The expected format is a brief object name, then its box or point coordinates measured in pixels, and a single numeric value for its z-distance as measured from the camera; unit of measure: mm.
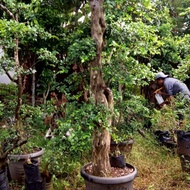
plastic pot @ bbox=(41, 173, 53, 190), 2712
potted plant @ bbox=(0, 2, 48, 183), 2527
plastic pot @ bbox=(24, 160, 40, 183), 2518
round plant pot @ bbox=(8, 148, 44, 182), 3085
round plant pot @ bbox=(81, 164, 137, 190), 2412
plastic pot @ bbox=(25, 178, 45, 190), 2514
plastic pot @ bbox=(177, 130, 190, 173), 3207
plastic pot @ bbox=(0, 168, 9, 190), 2471
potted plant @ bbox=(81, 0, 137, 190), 2285
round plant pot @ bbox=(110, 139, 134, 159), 3721
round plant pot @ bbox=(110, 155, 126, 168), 2749
